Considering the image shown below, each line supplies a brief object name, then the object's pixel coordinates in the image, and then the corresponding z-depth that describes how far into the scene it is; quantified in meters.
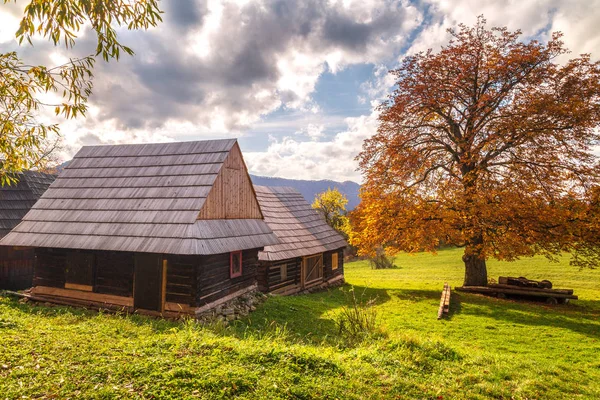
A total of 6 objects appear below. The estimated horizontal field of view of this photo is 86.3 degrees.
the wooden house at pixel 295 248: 15.14
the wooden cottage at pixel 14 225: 13.99
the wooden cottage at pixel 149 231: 10.12
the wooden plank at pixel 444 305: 11.99
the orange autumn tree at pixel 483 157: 13.13
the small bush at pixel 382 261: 31.00
